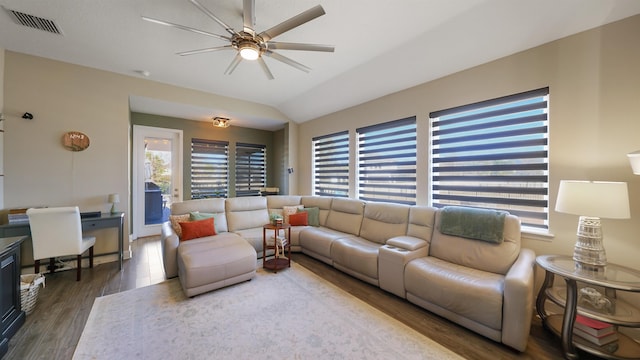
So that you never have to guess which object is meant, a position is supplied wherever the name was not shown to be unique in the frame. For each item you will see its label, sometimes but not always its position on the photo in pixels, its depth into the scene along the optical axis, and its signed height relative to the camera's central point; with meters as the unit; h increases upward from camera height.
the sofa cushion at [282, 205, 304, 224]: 4.53 -0.65
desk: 2.83 -0.67
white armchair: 2.71 -0.69
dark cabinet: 1.83 -0.99
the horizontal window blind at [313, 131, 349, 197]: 4.84 +0.33
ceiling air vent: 2.36 +1.67
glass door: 4.95 +0.03
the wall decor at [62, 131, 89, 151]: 3.39 +0.54
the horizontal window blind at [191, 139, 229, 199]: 5.62 +0.25
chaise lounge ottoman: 2.59 -1.03
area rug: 1.84 -1.39
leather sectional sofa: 1.93 -0.94
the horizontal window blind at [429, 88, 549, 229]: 2.47 +0.31
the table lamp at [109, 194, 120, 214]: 3.60 -0.37
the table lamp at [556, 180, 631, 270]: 1.72 -0.21
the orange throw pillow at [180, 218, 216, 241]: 3.35 -0.77
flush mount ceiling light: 5.06 +1.28
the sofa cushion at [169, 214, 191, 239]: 3.43 -0.67
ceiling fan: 1.83 +1.30
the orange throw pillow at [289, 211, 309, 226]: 4.38 -0.78
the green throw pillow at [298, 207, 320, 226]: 4.52 -0.73
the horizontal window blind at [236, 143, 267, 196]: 6.28 +0.26
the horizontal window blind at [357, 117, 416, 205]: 3.65 +0.32
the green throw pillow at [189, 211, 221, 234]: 3.57 -0.62
